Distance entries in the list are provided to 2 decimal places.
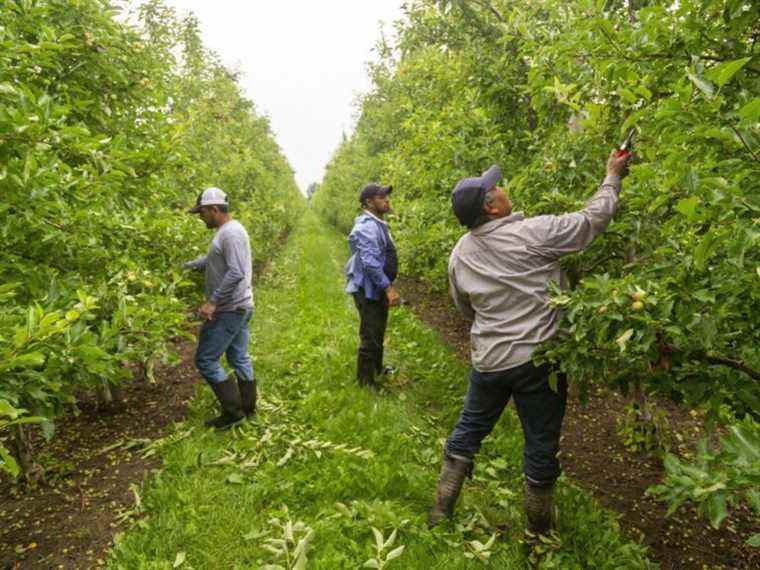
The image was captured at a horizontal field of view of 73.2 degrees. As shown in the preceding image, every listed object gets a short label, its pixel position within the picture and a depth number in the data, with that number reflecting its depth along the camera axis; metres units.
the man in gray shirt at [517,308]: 2.89
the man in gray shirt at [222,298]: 4.77
